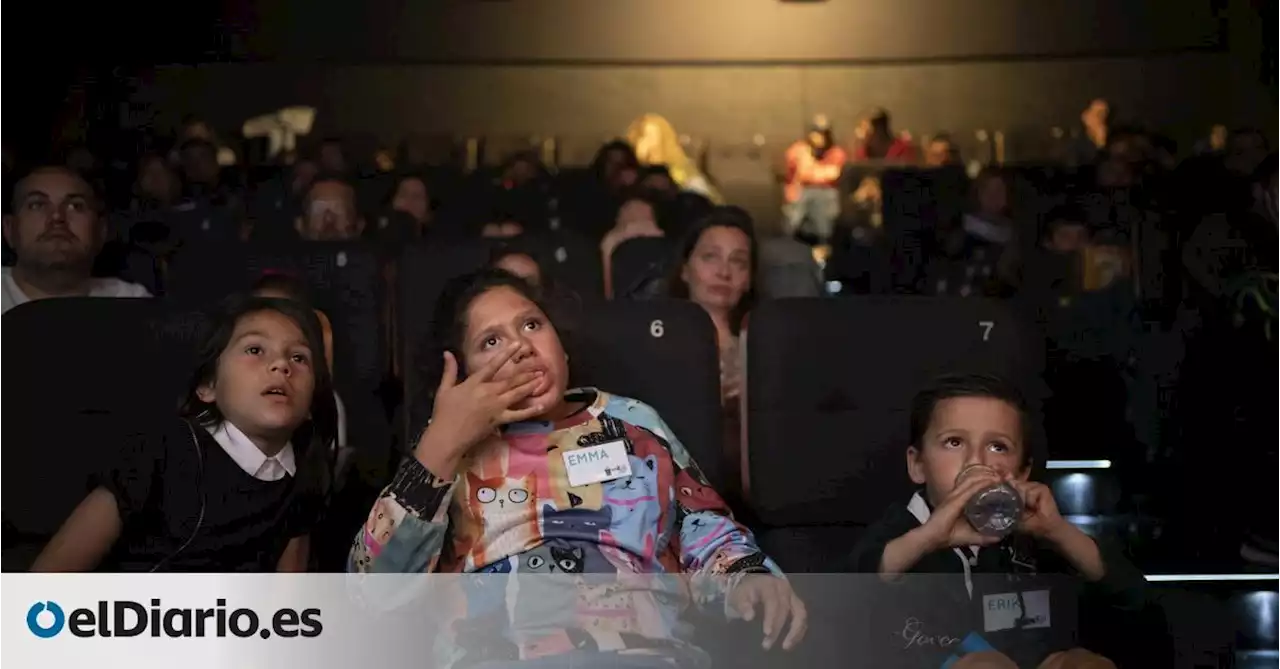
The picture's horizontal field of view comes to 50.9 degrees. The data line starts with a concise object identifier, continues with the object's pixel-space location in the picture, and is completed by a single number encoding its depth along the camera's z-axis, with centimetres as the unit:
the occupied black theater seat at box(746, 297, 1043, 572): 215
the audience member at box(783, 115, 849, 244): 739
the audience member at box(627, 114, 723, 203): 809
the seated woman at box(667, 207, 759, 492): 291
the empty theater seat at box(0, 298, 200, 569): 210
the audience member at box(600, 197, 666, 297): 388
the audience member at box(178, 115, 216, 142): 610
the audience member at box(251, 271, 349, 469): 227
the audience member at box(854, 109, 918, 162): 796
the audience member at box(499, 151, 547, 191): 541
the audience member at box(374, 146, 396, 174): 761
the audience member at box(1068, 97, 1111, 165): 753
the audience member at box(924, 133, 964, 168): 718
